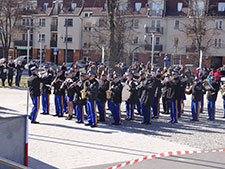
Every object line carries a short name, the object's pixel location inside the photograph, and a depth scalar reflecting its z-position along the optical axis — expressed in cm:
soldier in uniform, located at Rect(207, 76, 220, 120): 1542
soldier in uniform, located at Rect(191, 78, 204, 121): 1476
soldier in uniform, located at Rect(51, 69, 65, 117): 1467
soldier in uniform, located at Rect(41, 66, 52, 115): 1497
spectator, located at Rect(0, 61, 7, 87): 2328
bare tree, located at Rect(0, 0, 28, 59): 4444
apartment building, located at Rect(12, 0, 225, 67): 5253
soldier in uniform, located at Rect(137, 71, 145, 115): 1418
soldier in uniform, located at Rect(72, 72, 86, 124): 1330
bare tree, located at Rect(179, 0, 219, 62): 4181
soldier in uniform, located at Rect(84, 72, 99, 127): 1267
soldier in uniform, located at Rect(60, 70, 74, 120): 1383
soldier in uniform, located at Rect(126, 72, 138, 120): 1412
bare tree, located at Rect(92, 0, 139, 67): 2111
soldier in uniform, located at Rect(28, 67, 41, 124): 1295
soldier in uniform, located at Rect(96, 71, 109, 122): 1362
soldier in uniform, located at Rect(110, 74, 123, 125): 1340
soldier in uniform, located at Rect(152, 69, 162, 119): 1530
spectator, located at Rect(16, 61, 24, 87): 2384
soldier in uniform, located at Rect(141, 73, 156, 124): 1355
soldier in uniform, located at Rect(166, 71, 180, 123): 1420
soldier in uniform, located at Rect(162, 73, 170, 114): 1622
